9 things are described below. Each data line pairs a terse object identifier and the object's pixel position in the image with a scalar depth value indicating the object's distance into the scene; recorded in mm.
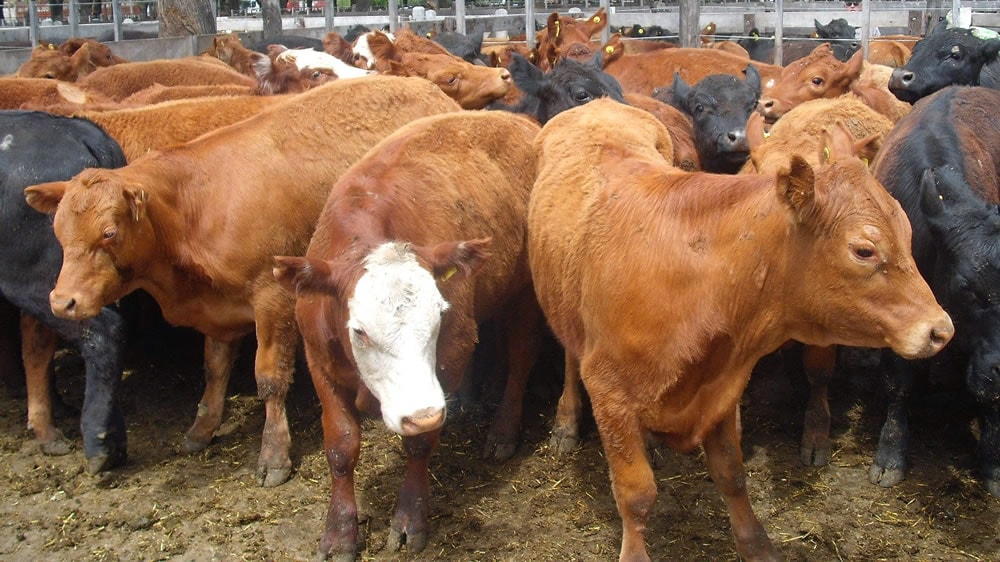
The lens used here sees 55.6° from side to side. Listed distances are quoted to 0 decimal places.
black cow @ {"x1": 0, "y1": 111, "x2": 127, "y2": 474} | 5523
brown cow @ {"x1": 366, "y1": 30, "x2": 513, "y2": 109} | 8750
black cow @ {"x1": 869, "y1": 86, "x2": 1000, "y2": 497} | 4688
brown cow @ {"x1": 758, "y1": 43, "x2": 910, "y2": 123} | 8383
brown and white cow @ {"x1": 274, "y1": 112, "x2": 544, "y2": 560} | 4055
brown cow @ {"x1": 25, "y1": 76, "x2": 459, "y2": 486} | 5035
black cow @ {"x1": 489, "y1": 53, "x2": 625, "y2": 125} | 7430
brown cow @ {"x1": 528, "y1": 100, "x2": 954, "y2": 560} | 3504
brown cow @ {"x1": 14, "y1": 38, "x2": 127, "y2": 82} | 11477
